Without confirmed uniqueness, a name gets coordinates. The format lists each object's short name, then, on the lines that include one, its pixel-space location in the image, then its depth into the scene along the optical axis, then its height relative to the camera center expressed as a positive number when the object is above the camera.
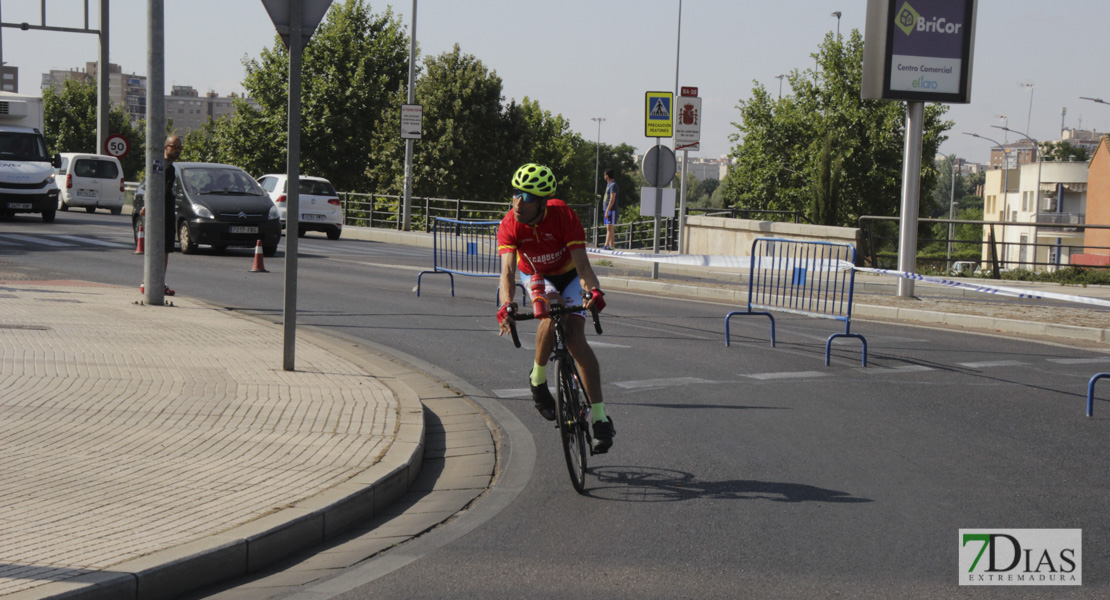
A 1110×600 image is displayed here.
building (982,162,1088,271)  96.81 +2.83
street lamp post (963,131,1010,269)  117.00 +1.90
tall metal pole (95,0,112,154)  35.97 +3.38
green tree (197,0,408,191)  56.12 +5.08
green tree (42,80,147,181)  93.75 +6.05
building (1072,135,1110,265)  74.36 +2.93
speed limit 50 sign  37.50 +1.56
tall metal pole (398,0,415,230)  35.78 +1.51
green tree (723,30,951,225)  66.25 +4.71
